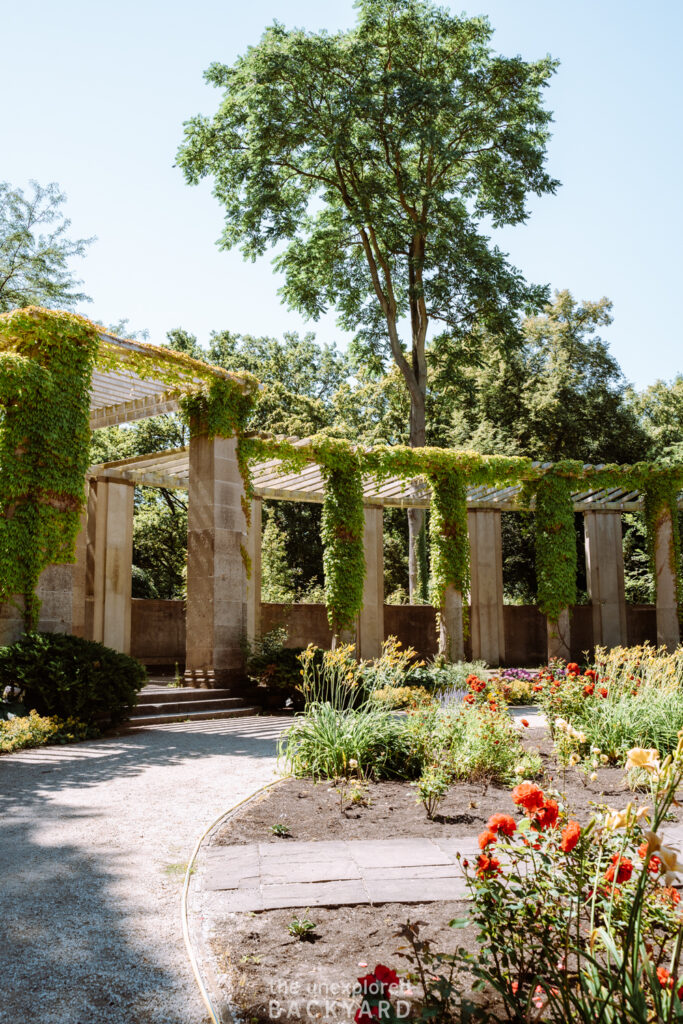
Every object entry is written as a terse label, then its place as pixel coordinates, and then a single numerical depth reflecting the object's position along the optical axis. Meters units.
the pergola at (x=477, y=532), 16.84
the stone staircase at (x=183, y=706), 10.40
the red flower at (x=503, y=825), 2.62
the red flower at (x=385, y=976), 1.95
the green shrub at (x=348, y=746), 6.14
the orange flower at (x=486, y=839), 2.61
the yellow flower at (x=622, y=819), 2.23
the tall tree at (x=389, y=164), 19.42
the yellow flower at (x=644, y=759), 2.19
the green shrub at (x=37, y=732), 7.82
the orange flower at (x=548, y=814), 2.66
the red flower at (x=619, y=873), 2.32
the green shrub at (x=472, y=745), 5.99
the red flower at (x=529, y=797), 2.67
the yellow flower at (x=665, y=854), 1.88
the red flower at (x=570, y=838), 2.50
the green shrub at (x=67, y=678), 8.65
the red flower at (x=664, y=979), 2.14
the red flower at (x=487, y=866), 2.62
